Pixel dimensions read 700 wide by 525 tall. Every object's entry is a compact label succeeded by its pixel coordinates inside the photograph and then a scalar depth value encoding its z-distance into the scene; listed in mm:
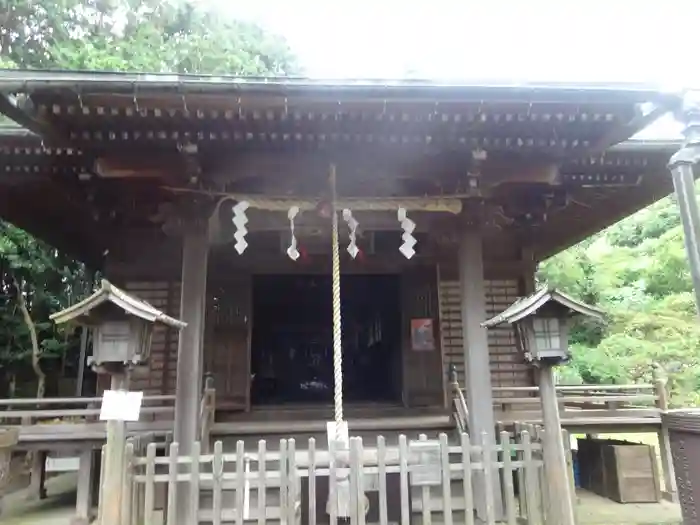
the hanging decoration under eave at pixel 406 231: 5634
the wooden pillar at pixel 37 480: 8682
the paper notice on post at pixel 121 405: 4305
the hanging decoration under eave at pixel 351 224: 5727
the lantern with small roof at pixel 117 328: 4391
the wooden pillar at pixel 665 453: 7516
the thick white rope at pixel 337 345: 4980
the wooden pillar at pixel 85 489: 6688
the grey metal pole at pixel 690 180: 3924
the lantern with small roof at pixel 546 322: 4719
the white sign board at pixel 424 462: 4719
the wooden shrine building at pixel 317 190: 4699
